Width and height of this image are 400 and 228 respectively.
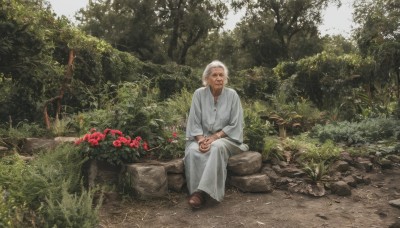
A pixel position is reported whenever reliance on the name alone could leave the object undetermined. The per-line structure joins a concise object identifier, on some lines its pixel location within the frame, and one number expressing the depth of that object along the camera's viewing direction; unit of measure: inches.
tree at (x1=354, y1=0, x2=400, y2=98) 269.9
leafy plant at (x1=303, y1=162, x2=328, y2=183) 185.8
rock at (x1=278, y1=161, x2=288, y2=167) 200.4
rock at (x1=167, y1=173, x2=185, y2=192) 180.5
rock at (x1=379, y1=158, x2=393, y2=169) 207.9
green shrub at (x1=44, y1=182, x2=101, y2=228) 110.3
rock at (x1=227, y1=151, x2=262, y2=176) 182.9
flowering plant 169.2
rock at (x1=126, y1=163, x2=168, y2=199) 166.9
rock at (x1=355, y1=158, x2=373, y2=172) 205.3
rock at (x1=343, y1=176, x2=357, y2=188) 187.0
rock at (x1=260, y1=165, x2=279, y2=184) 189.3
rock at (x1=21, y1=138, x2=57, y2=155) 204.1
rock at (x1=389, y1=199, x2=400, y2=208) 164.2
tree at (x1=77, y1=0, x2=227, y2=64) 871.7
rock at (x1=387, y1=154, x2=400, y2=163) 213.5
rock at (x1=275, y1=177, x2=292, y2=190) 186.8
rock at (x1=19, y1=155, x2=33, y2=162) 185.0
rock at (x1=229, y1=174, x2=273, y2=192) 179.8
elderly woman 166.6
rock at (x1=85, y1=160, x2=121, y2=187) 172.6
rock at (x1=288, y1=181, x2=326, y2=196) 178.1
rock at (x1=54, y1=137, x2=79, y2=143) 201.4
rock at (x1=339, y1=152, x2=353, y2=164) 206.2
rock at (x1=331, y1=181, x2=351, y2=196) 177.9
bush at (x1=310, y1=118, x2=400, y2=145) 248.4
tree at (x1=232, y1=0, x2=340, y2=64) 904.9
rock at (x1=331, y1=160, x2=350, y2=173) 196.7
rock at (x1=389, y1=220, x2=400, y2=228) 139.4
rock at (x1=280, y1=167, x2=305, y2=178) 190.4
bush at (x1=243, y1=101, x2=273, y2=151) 199.6
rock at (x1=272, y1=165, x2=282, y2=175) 194.6
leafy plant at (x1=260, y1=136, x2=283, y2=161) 200.2
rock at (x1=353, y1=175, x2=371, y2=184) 192.5
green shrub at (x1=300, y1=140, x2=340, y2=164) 201.9
